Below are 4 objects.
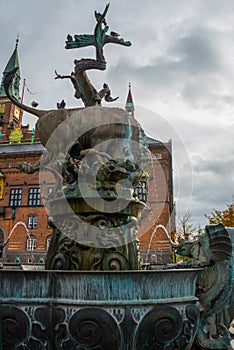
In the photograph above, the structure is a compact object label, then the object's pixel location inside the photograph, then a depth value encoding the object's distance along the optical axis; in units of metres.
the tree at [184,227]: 29.48
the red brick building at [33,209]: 32.88
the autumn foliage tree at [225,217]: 26.32
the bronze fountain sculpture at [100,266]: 2.91
